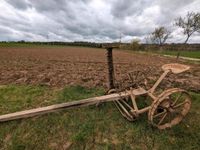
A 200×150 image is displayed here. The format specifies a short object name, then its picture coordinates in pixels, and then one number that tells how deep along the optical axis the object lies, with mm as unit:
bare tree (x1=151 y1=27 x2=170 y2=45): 44950
